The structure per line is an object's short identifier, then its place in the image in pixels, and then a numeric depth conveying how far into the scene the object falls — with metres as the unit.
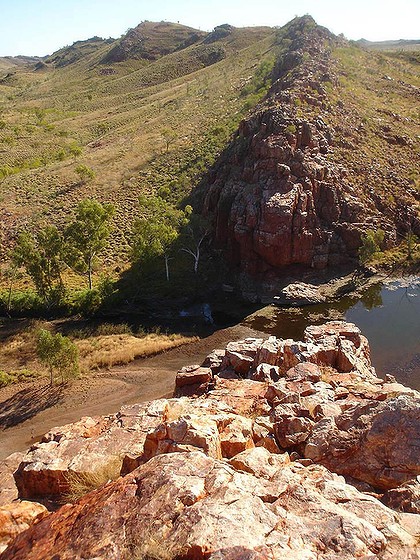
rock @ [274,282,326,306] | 39.72
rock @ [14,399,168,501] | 11.85
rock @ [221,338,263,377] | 22.42
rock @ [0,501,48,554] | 8.59
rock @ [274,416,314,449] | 12.95
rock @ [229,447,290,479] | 9.76
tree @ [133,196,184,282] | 41.19
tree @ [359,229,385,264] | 41.62
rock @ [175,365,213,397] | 20.92
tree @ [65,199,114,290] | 39.59
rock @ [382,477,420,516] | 8.83
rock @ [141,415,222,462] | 10.41
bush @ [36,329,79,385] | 27.97
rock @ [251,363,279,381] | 20.05
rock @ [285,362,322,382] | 18.81
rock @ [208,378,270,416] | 16.06
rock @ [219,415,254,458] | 11.44
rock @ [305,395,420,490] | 10.91
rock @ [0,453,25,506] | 13.21
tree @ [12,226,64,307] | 37.69
